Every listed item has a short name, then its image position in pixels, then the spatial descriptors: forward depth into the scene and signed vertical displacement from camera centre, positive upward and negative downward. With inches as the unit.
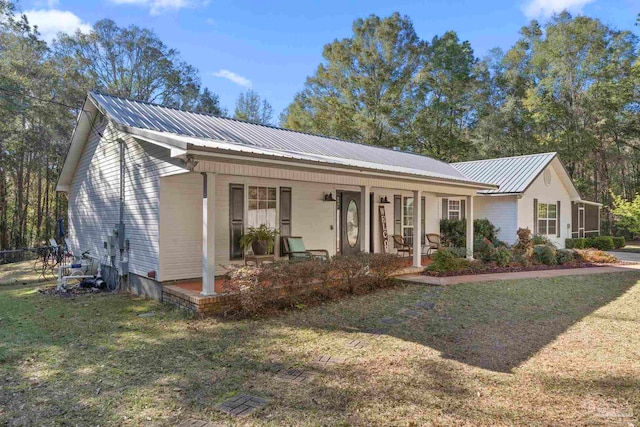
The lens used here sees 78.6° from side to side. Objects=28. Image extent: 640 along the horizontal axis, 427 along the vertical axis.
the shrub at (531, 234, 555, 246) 586.9 -22.9
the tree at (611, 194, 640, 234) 572.8 +18.0
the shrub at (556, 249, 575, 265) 508.7 -41.8
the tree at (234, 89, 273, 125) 1198.2 +364.4
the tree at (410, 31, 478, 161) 1077.8 +366.3
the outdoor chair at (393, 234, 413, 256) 492.4 -25.2
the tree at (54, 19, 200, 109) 847.1 +370.9
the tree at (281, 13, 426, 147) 1065.5 +398.6
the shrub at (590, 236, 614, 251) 785.6 -35.8
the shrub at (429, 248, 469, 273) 402.0 -38.9
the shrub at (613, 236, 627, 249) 842.6 -37.0
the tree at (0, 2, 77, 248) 629.6 +168.8
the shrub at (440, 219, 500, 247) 577.9 -9.3
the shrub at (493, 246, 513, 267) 458.9 -37.8
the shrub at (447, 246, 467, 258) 454.0 -30.9
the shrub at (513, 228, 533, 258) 494.0 -25.2
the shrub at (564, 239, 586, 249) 717.9 -33.7
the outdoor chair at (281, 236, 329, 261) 363.3 -22.6
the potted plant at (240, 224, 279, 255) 343.3 -14.6
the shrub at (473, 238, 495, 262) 470.9 -31.5
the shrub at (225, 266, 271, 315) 237.9 -38.5
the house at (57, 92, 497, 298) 272.4 +31.6
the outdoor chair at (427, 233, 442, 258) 534.6 -22.6
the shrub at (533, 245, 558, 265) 493.4 -38.8
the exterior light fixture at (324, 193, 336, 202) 419.2 +28.9
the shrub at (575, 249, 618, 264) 538.9 -44.2
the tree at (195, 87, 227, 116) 1021.2 +326.9
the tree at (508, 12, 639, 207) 986.7 +355.2
